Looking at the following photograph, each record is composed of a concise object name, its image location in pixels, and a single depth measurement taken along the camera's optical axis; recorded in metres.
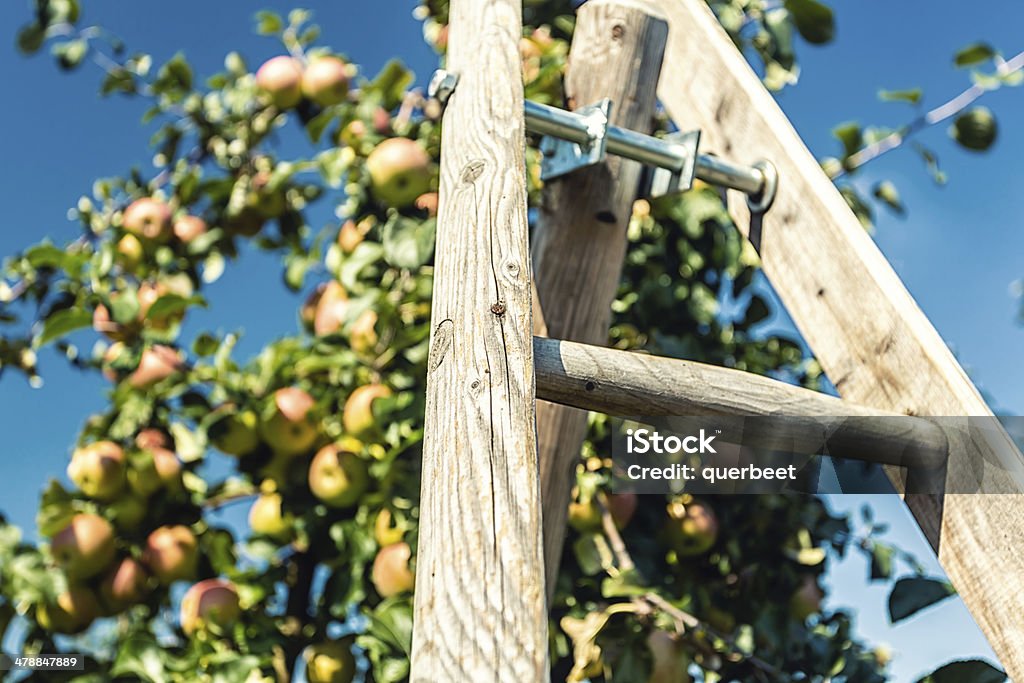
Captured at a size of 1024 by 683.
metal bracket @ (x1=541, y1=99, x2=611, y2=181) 1.07
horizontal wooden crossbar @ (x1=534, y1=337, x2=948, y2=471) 0.77
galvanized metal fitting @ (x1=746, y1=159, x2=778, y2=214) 1.12
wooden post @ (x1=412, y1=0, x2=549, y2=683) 0.52
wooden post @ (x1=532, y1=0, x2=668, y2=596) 1.09
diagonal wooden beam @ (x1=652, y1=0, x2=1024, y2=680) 0.81
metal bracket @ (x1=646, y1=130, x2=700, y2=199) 1.11
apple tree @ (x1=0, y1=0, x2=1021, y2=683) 1.42
